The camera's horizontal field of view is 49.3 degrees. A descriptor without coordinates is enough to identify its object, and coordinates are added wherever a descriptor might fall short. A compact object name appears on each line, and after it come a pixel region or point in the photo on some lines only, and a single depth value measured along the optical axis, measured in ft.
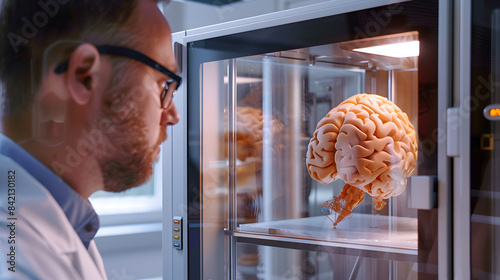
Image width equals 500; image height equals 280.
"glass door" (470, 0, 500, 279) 3.51
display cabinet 4.07
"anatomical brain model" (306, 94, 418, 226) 4.10
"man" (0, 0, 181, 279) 3.57
